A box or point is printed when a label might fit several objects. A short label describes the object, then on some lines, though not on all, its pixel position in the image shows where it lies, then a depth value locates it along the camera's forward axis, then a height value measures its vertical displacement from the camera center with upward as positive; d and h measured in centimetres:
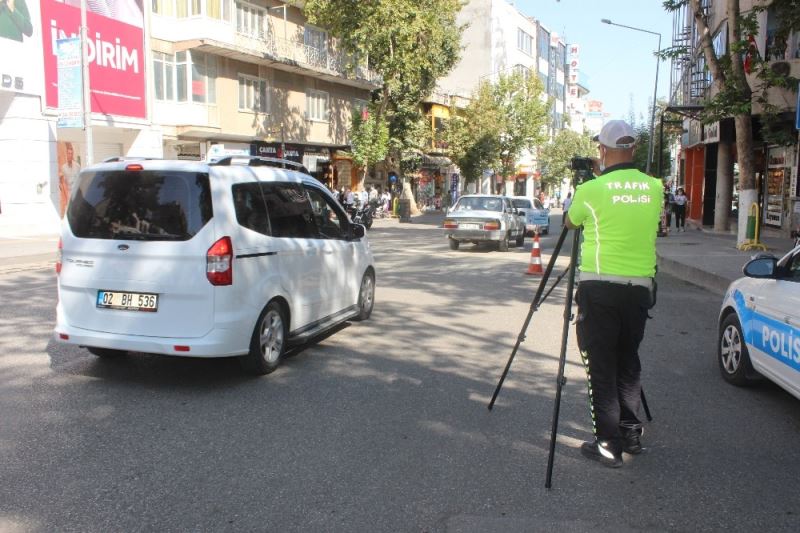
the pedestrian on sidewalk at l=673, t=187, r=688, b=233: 2788 -33
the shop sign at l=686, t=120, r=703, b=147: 2891 +294
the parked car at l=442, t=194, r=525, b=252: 1889 -65
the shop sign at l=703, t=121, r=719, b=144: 2544 +253
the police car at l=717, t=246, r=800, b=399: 495 -99
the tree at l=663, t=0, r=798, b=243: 1625 +297
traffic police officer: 411 -42
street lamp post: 4332 +335
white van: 554 -56
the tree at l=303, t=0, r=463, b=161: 3244 +760
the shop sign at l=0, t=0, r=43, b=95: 2045 +436
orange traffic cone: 1364 -128
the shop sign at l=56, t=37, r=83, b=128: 2019 +328
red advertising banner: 2195 +494
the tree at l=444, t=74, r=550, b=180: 4759 +509
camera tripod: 397 -71
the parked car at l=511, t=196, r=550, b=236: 2697 -56
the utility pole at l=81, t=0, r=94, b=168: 1984 +235
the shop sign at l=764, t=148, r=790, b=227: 2430 +58
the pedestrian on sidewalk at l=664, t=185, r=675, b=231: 2924 -5
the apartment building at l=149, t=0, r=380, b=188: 2803 +525
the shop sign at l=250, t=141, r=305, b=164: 3275 +222
